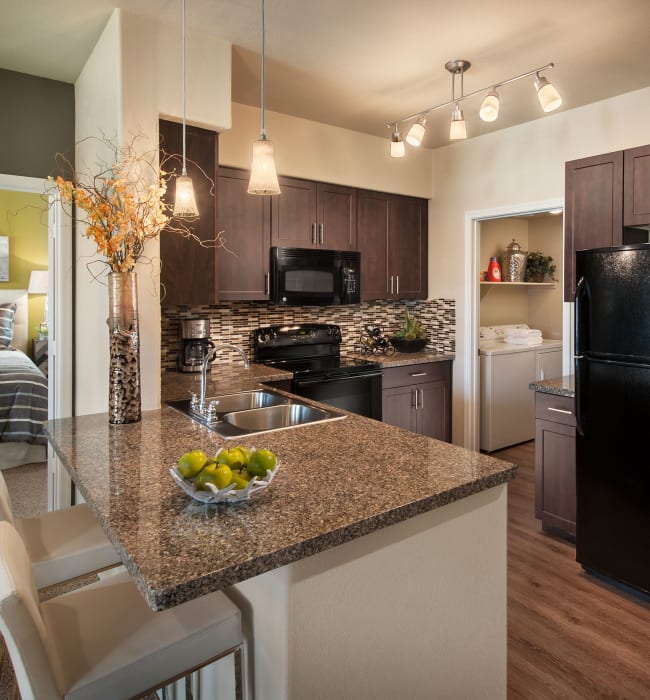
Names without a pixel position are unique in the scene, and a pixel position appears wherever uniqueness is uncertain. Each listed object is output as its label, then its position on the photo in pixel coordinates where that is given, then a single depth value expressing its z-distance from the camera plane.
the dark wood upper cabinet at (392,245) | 4.17
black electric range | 3.53
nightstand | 6.28
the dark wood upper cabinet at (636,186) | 2.77
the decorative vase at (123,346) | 2.00
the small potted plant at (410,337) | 4.41
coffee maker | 3.32
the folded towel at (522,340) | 5.07
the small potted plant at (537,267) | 5.53
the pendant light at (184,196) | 2.10
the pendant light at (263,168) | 1.78
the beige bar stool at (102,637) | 1.00
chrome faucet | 2.19
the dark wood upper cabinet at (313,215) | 3.67
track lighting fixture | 2.33
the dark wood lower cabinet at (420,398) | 3.98
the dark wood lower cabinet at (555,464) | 2.95
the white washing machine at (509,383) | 4.56
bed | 4.26
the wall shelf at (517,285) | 5.19
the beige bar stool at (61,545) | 1.55
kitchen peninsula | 1.09
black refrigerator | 2.29
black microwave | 3.64
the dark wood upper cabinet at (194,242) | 2.58
